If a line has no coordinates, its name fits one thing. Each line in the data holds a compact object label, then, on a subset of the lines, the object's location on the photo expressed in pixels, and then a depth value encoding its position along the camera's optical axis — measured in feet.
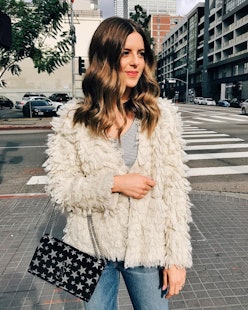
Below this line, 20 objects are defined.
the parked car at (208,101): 161.68
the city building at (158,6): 639.76
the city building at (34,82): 144.46
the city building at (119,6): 544.54
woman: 4.40
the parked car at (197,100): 175.99
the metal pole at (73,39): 55.98
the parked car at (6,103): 120.39
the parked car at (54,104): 71.00
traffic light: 57.17
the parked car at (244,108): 75.10
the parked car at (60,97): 99.35
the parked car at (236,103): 136.65
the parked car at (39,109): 68.08
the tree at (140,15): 191.21
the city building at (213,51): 174.09
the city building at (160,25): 375.25
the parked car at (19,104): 99.76
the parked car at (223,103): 146.51
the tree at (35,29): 51.93
